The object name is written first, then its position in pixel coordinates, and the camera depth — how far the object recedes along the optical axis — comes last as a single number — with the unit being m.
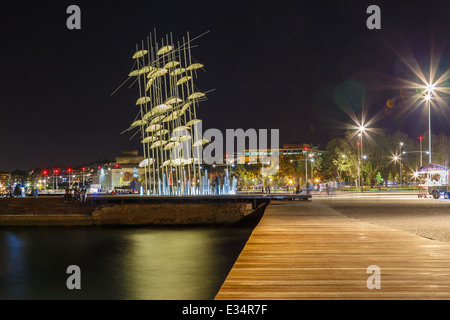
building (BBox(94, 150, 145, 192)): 155.71
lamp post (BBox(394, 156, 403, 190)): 81.43
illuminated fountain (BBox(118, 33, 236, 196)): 59.66
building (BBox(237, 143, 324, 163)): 194.49
